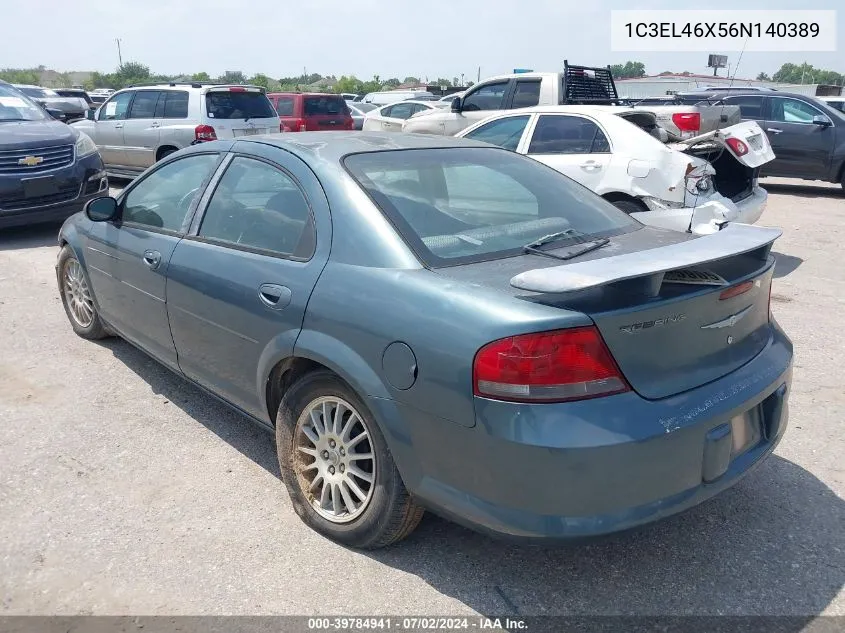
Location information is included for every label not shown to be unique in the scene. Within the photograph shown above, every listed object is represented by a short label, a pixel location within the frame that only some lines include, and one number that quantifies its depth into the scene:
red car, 15.83
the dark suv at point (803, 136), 11.55
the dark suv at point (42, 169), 8.12
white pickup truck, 9.98
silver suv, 11.30
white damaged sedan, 6.43
